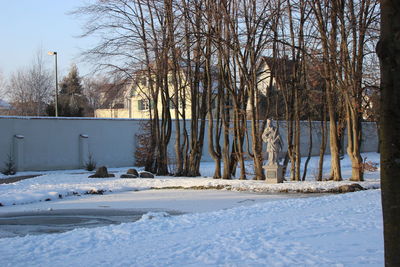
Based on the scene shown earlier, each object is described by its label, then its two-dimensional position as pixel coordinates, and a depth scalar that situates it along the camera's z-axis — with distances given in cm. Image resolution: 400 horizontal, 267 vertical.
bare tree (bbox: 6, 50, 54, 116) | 6700
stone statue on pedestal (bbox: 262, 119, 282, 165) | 2245
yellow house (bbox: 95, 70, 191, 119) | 5702
